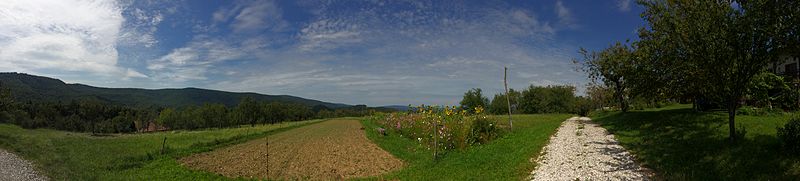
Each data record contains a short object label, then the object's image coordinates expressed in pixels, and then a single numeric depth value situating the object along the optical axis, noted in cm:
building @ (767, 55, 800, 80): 2150
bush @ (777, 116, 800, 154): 934
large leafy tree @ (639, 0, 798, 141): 1035
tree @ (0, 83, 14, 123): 4710
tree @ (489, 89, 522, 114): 8943
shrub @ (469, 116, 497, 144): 2138
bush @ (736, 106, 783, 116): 1899
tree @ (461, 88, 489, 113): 7644
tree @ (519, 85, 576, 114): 7625
